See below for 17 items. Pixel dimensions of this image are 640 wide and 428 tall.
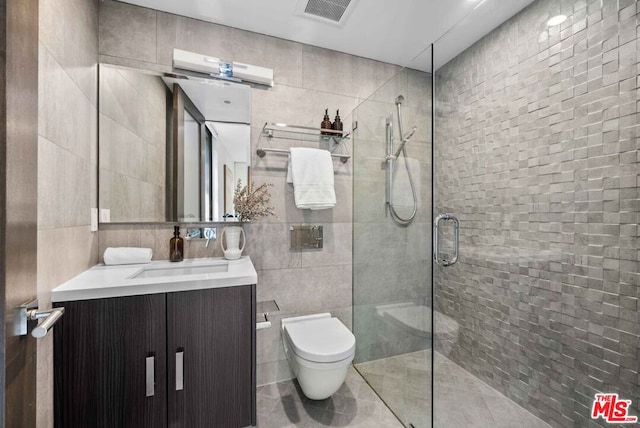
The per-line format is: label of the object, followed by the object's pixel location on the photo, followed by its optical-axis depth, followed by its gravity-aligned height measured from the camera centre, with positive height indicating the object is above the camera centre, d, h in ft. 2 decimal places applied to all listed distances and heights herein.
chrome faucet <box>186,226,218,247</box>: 5.56 -0.43
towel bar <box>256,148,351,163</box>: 6.03 +1.41
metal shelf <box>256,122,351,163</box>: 6.11 +1.89
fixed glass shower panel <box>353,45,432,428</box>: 4.80 -0.63
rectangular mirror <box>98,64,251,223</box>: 5.10 +1.39
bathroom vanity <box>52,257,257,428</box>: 3.51 -1.96
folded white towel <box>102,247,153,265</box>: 4.79 -0.78
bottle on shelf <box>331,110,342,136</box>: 6.51 +2.14
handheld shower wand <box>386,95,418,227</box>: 5.08 +0.96
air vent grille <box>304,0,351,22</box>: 5.17 +4.08
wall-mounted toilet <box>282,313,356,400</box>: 4.61 -2.51
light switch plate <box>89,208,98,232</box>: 4.72 -0.13
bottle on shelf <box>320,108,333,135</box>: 6.44 +2.14
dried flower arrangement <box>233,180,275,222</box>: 5.68 +0.23
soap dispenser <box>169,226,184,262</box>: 5.32 -0.68
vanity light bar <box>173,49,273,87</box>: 5.47 +3.10
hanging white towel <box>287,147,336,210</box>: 5.99 +0.78
